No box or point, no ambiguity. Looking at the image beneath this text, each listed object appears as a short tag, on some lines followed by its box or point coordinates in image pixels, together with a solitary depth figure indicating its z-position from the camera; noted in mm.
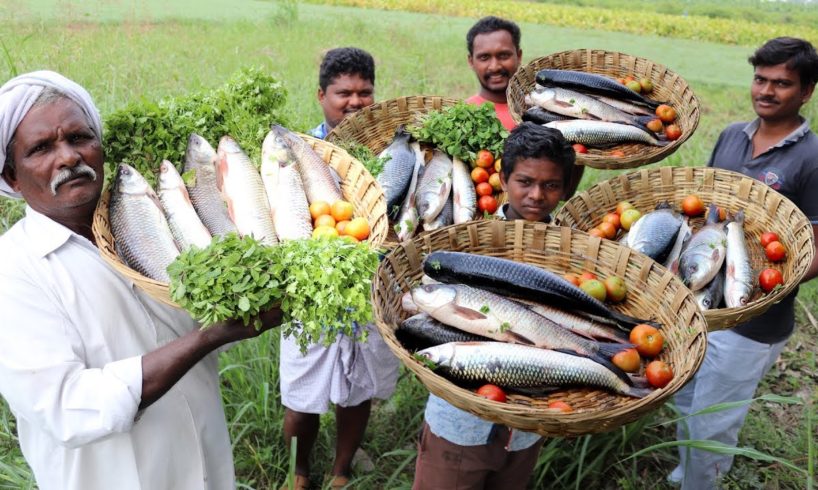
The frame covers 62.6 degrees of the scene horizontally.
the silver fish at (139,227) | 2340
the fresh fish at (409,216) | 3342
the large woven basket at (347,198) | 2156
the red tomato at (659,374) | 2346
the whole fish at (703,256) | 2932
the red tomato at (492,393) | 2322
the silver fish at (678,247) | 3116
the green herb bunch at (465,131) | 3654
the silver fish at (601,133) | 3617
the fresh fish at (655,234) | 3082
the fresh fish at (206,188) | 2631
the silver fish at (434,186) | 3420
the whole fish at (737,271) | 2857
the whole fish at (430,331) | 2500
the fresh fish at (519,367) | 2379
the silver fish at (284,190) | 2678
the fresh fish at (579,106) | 3752
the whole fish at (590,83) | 3898
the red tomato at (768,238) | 3164
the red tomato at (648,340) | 2527
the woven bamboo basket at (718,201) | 3045
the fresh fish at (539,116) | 3766
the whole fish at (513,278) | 2645
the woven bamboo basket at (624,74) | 3396
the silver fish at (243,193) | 2621
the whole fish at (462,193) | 3453
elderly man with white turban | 1981
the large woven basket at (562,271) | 2033
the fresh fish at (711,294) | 2845
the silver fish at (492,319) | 2518
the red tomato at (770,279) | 2914
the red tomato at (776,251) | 3096
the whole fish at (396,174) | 3506
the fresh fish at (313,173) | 2881
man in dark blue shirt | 3504
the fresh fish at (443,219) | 3427
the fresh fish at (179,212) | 2508
